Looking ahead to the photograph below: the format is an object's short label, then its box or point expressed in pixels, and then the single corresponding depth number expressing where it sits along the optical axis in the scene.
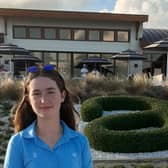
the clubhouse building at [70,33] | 31.53
